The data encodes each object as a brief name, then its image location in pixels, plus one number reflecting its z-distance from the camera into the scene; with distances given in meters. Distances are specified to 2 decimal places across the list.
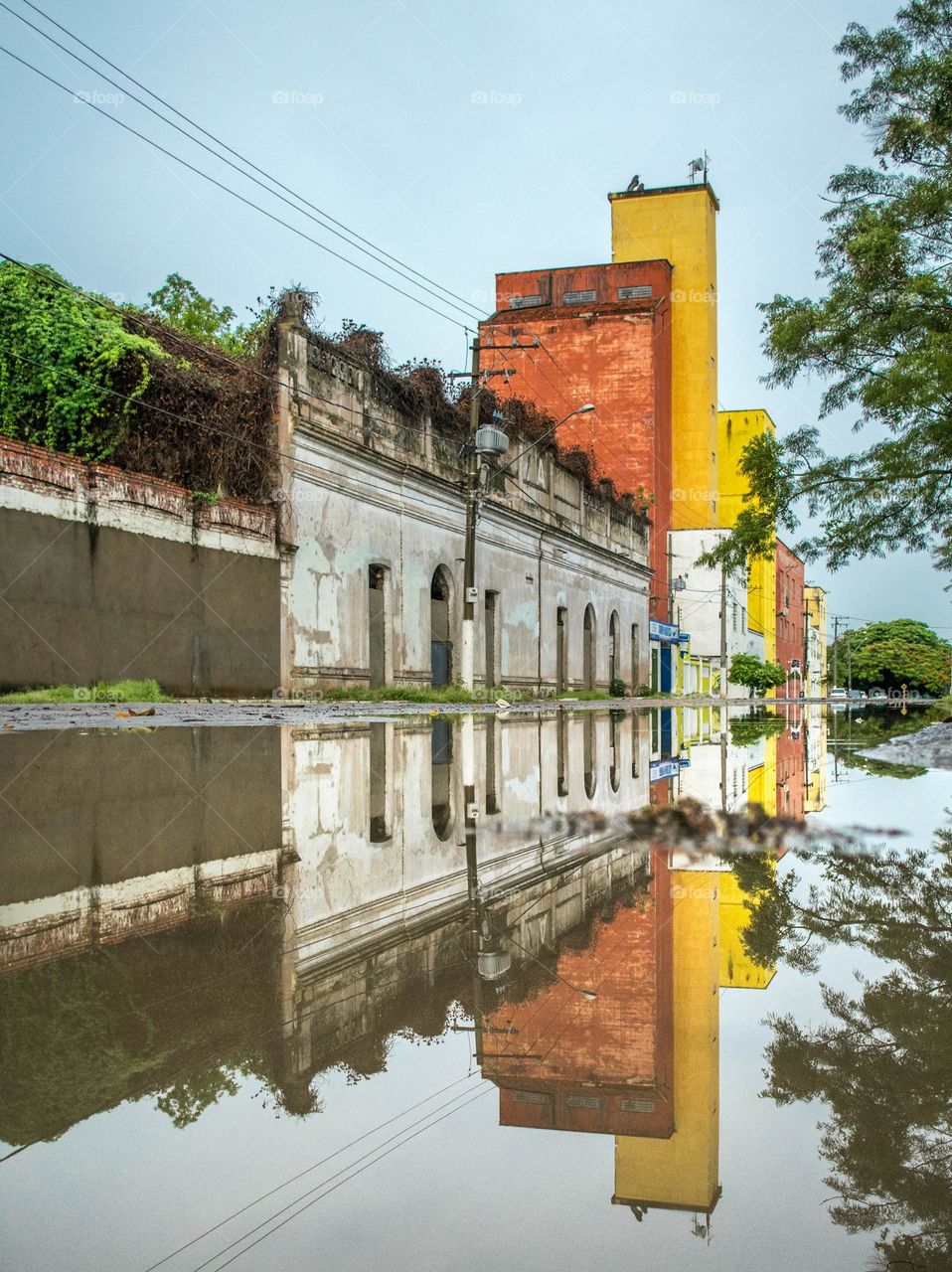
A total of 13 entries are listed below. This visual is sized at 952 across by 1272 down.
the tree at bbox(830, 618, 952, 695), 107.44
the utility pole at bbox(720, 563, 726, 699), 42.40
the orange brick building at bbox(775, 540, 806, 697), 77.75
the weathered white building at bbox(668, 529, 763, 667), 50.19
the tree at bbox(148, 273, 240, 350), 37.47
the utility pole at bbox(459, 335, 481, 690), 22.58
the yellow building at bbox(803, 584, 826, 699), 105.57
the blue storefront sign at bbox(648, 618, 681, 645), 46.22
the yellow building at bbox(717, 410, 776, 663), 61.56
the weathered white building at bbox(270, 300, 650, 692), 19.87
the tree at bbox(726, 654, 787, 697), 54.91
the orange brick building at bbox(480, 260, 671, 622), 42.78
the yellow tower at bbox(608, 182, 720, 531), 47.94
